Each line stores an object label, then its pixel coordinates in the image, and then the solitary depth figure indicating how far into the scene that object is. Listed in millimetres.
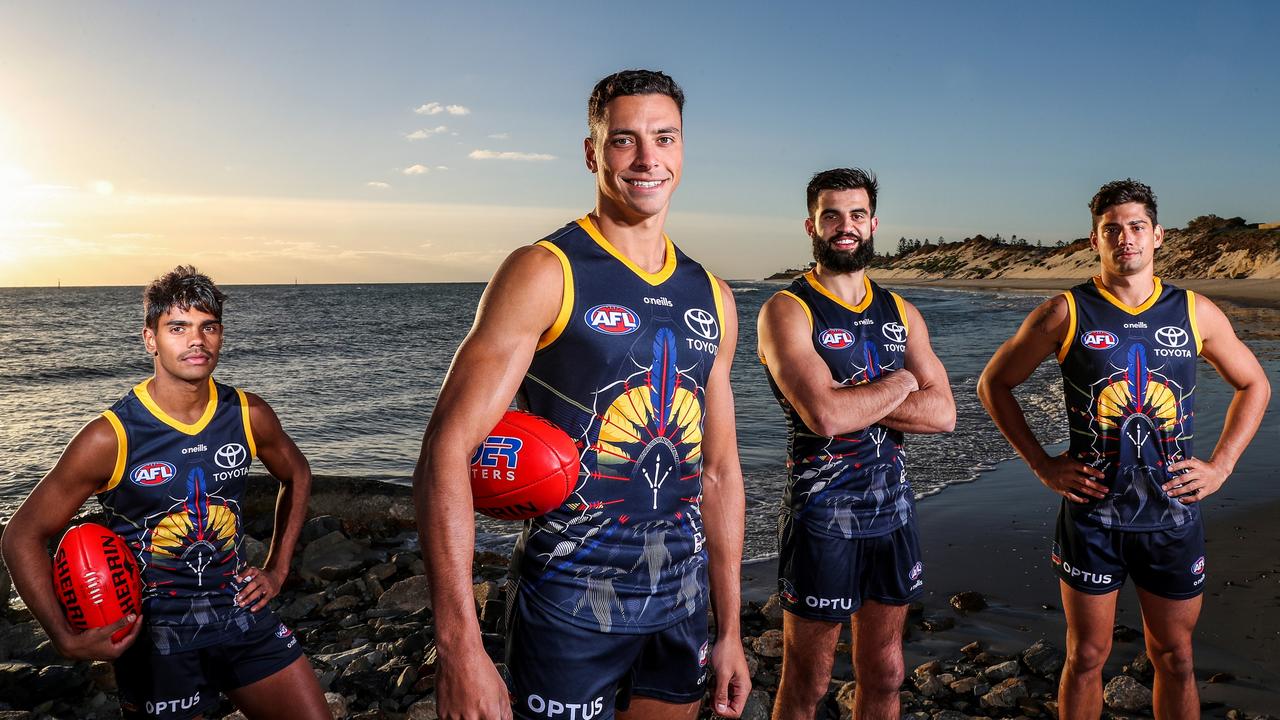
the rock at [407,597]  7004
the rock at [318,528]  8797
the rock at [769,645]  5535
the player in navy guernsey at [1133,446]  4016
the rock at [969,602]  6160
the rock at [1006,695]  4668
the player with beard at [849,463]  3863
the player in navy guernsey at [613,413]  2330
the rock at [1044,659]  5039
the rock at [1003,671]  4969
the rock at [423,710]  4773
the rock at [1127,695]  4543
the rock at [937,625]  5840
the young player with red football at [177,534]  3365
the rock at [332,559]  7910
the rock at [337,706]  4930
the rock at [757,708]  4734
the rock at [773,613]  6184
